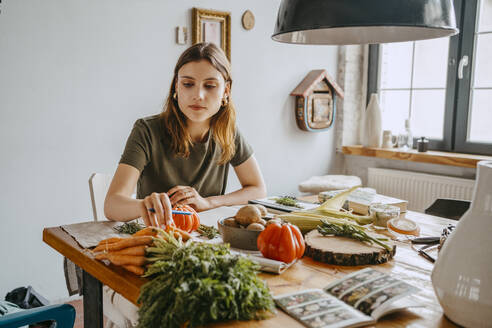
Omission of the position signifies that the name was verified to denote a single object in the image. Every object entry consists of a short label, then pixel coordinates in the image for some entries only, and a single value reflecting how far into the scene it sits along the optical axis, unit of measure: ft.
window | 10.89
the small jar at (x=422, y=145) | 11.60
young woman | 5.80
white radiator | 10.79
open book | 2.74
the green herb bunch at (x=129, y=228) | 4.64
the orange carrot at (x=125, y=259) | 3.45
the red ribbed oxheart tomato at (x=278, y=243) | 3.70
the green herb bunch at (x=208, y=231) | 4.54
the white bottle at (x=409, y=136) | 12.12
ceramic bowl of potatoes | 3.97
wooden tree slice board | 3.81
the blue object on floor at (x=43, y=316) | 3.60
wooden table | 2.84
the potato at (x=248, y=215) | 4.09
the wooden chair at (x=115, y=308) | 4.20
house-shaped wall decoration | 12.07
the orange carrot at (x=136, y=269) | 3.44
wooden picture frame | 10.02
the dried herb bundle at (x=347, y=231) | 4.06
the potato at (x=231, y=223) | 4.15
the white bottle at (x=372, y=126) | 12.16
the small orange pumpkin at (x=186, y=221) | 4.58
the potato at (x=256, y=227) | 3.97
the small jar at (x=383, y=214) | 5.08
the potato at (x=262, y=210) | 4.37
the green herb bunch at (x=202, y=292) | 2.58
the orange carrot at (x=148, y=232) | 3.77
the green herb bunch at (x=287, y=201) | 5.70
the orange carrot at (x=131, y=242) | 3.53
